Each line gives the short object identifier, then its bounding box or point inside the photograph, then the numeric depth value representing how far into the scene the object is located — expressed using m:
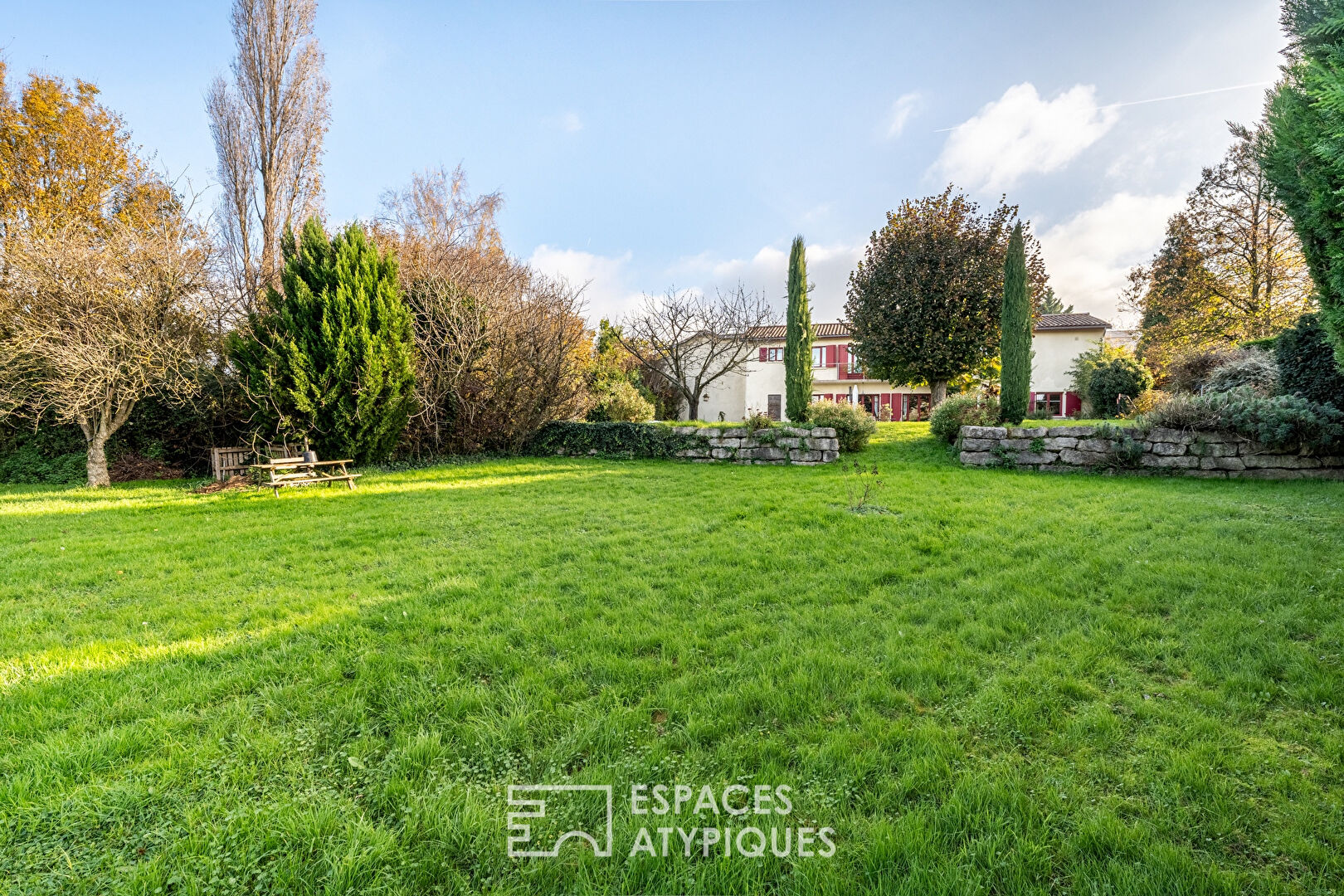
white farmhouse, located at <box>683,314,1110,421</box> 26.59
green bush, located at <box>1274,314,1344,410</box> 8.85
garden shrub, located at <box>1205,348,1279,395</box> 9.95
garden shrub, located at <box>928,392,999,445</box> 11.90
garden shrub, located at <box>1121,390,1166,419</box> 16.11
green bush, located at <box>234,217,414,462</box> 10.31
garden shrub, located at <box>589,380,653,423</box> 15.70
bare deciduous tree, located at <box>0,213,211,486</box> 9.12
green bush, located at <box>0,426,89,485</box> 10.95
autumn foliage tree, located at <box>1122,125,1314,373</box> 17.03
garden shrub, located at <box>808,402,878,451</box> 12.18
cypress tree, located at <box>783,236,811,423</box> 13.70
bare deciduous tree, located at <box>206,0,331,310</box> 14.19
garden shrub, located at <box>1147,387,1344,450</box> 8.13
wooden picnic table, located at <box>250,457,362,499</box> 8.64
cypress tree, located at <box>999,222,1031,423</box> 12.05
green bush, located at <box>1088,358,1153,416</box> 18.55
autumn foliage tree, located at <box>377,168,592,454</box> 12.24
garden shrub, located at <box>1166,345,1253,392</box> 13.61
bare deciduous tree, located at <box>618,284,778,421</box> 18.59
